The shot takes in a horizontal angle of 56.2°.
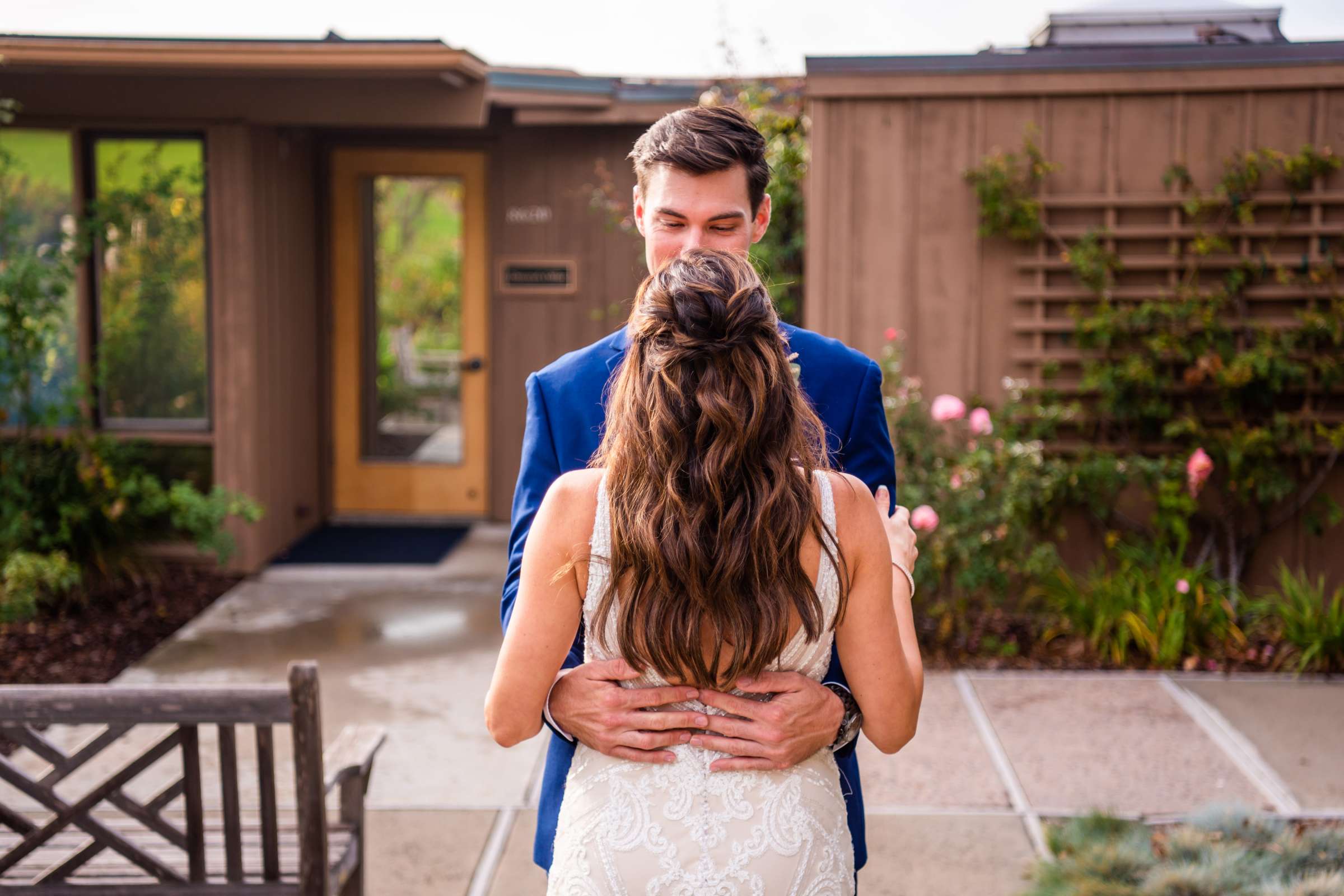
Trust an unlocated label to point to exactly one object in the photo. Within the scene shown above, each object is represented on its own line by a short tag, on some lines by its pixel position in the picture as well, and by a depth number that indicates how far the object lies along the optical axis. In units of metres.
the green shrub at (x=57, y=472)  6.02
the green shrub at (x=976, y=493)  5.57
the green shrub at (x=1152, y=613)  5.39
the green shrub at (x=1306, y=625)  5.21
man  1.91
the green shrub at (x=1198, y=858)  2.99
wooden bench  2.34
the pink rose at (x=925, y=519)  5.29
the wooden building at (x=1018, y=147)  5.88
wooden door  8.59
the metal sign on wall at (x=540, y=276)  8.63
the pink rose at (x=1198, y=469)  5.48
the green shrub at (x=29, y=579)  5.82
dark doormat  7.75
